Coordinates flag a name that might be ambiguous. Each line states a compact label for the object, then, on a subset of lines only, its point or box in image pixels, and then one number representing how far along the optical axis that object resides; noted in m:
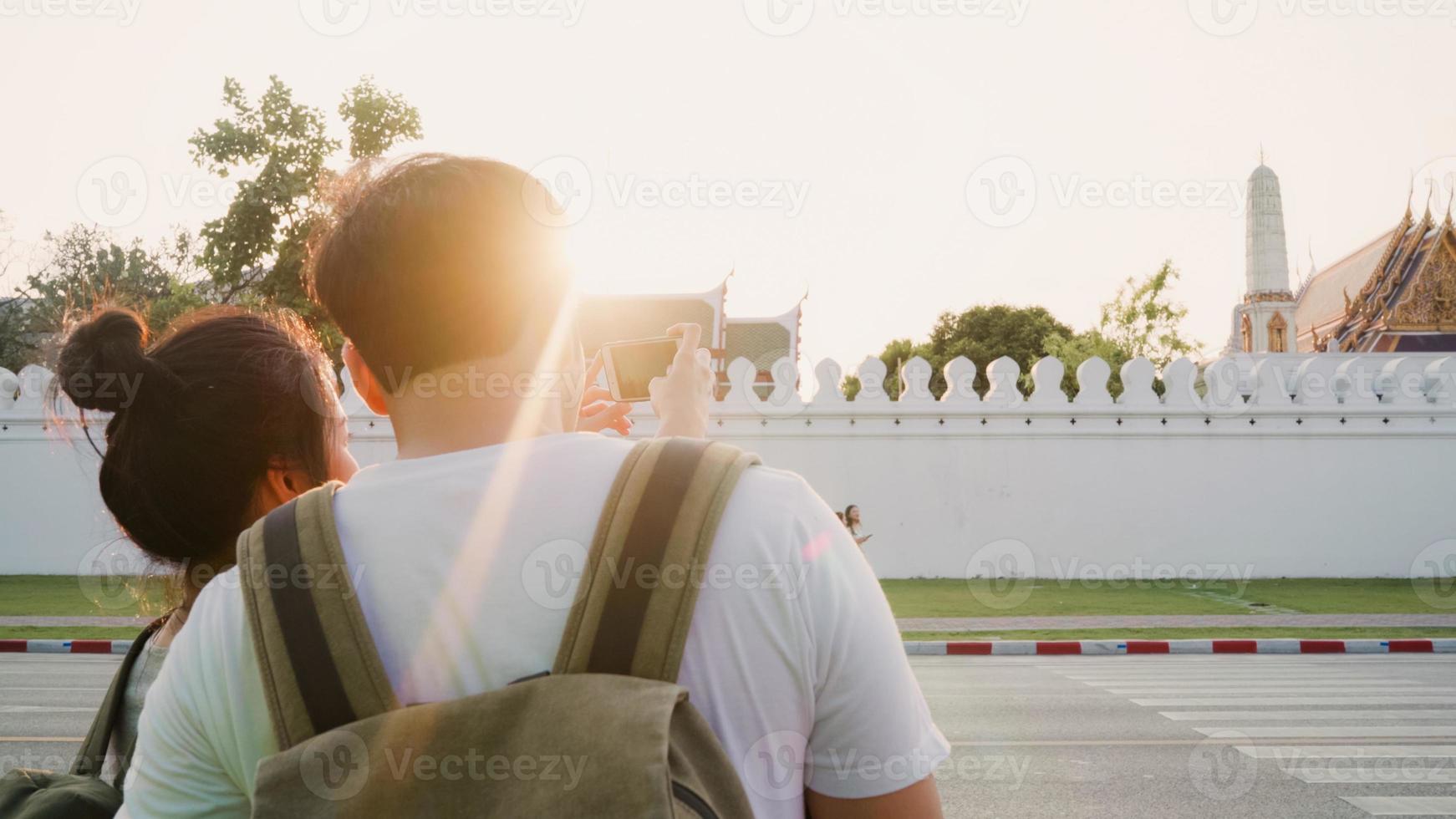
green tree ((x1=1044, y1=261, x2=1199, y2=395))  42.91
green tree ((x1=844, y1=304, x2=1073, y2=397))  54.84
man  1.19
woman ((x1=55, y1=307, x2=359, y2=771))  1.88
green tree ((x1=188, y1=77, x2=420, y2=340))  22.88
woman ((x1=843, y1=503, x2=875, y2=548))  14.59
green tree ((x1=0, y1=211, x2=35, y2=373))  41.36
